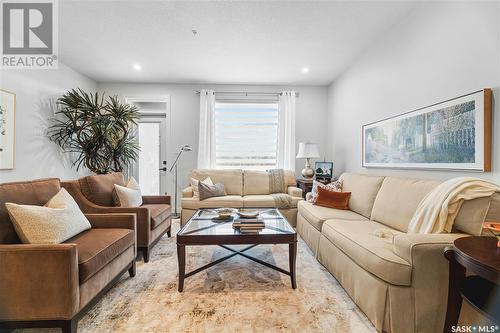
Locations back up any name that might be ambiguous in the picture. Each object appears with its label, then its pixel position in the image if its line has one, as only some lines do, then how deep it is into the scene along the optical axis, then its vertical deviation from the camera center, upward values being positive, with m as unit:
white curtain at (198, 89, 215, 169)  4.51 +0.71
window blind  4.65 +0.62
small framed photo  4.11 -0.04
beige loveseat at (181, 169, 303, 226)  3.57 -0.45
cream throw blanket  1.51 -0.22
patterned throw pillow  3.15 -0.29
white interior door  4.71 +0.24
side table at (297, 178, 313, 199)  3.94 -0.32
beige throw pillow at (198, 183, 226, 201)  3.65 -0.39
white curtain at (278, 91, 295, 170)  4.57 +0.69
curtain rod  4.58 +1.44
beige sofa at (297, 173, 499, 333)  1.37 -0.63
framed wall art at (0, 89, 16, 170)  2.71 +0.44
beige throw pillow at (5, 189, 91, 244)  1.50 -0.38
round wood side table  1.01 -0.57
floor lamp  4.51 -0.14
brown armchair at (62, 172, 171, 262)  2.43 -0.43
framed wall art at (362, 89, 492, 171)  1.71 +0.28
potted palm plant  3.53 +0.53
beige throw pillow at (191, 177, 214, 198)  3.71 -0.29
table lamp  4.07 +0.23
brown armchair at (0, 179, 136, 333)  1.34 -0.69
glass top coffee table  1.93 -0.60
